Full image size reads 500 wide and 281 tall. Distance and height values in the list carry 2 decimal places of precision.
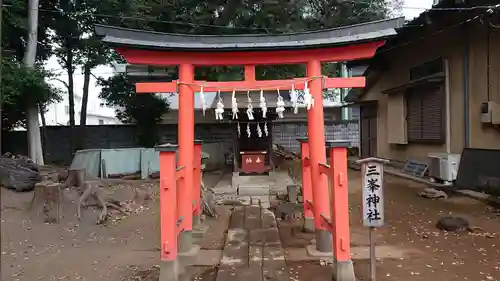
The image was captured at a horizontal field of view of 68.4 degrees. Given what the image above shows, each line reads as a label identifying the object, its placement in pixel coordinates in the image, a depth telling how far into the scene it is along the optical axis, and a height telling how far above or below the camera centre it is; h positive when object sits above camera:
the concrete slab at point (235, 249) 5.45 -1.80
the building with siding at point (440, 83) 9.61 +1.74
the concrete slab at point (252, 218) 7.53 -1.74
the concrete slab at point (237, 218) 7.65 -1.75
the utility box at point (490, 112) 9.12 +0.60
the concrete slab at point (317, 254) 5.65 -1.79
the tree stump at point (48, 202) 7.74 -1.26
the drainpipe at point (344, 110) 24.33 +1.99
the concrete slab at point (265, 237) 6.33 -1.76
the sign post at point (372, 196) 4.43 -0.71
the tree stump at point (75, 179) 9.09 -0.92
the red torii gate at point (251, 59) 5.72 +1.31
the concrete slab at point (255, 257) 5.28 -1.79
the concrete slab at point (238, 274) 4.85 -1.82
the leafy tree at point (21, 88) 10.78 +1.76
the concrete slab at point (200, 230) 7.01 -1.77
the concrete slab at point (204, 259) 5.57 -1.86
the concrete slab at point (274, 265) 4.95 -1.82
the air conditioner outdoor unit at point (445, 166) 10.38 -0.86
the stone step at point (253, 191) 11.09 -1.56
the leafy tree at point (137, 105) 17.36 +1.78
